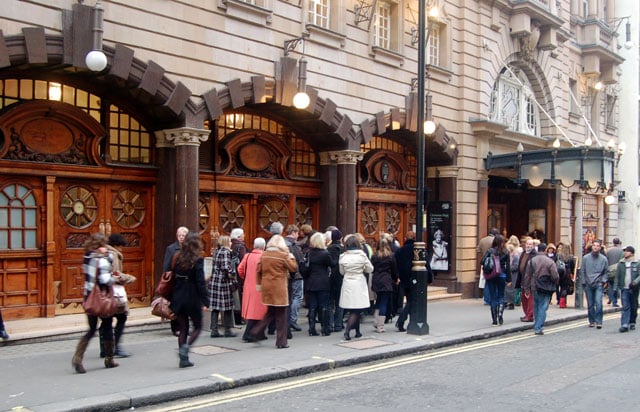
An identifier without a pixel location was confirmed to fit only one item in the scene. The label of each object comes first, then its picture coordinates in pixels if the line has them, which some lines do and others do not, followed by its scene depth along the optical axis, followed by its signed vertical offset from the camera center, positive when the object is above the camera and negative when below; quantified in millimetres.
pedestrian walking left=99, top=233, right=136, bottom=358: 9500 -827
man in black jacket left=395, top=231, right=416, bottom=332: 13602 -782
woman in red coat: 11516 -1112
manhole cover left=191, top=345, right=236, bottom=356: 10648 -1927
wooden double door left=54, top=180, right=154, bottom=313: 12180 -67
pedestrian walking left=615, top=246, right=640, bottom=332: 14562 -1240
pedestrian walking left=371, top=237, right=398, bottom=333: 13078 -939
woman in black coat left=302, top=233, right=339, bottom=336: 12195 -880
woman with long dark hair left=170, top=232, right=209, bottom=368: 9203 -845
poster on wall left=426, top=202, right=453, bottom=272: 19969 -270
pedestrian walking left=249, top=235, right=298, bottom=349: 11062 -852
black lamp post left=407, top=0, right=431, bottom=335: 12930 -563
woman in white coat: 12102 -978
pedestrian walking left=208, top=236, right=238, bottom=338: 12070 -1074
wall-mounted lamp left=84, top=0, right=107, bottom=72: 10977 +2837
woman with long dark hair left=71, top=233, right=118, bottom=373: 8906 -629
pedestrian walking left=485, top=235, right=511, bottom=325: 14641 -1243
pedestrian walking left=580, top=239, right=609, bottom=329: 15117 -1122
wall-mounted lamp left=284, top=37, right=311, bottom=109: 14727 +3049
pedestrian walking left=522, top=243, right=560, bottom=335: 13948 -1146
